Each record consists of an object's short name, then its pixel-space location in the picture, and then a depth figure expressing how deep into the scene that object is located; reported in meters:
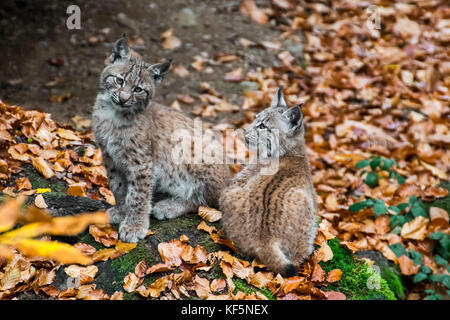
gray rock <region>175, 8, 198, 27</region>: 9.13
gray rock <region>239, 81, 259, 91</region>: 8.05
